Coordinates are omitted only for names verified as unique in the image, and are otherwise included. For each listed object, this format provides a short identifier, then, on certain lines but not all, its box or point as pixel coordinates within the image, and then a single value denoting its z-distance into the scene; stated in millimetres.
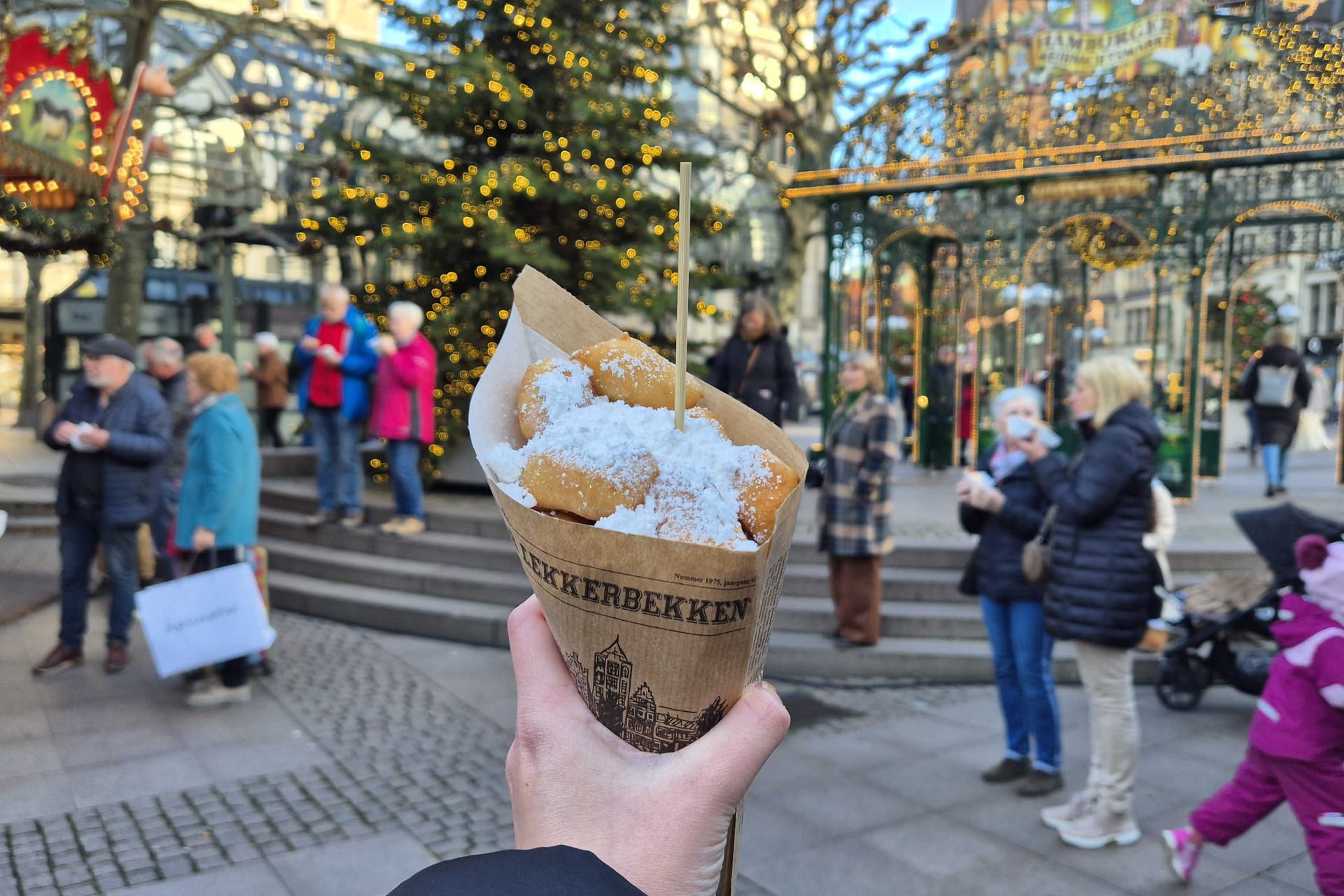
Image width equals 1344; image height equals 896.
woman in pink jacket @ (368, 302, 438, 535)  7941
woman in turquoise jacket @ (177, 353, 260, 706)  5562
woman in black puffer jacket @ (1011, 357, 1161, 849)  4000
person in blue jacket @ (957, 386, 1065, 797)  4520
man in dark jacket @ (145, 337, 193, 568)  7762
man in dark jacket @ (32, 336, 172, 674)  5863
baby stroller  5422
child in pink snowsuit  3152
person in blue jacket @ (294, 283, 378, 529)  8227
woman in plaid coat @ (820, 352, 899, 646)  6242
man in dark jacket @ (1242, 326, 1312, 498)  11789
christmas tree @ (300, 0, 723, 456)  9391
